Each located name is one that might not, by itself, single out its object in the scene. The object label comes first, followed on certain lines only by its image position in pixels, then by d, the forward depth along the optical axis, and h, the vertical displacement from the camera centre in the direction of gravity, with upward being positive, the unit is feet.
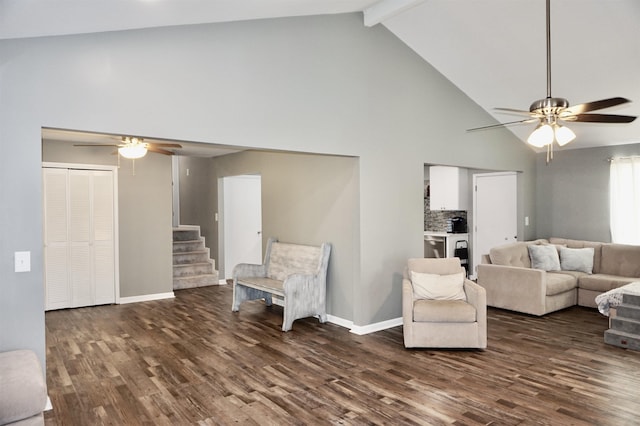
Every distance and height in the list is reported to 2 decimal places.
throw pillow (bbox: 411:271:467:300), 14.08 -2.60
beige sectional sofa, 17.39 -2.98
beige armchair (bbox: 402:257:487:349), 13.12 -3.57
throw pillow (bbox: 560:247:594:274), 19.64 -2.41
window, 19.99 +0.42
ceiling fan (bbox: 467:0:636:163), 10.54 +2.50
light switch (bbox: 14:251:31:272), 8.92 -1.01
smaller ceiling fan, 16.79 +2.64
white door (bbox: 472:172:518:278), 23.65 -0.09
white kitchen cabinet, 24.54 +1.30
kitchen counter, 24.80 -1.92
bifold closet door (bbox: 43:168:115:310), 18.84 -1.13
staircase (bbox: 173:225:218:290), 23.89 -2.98
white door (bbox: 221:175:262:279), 25.63 -0.55
